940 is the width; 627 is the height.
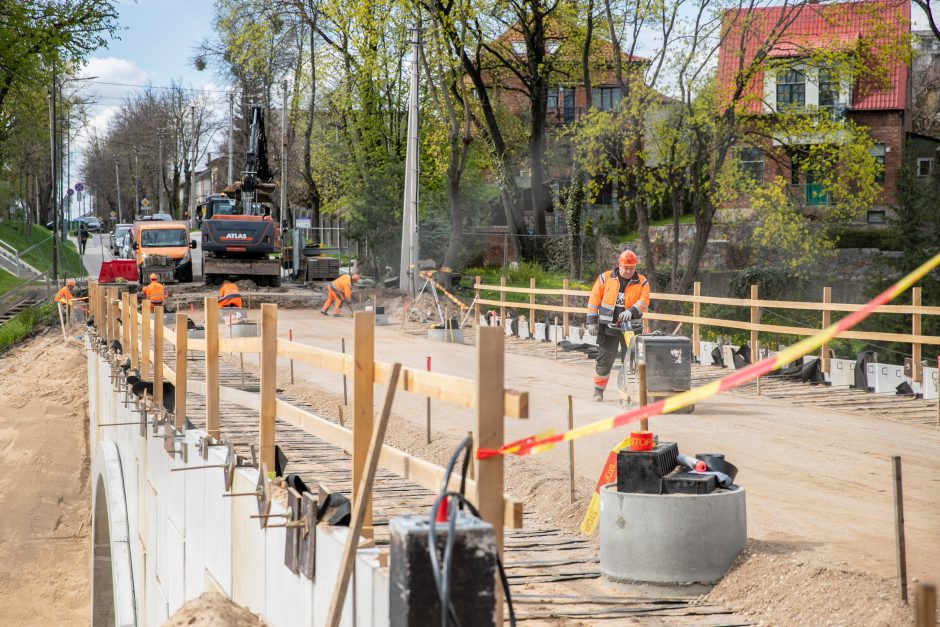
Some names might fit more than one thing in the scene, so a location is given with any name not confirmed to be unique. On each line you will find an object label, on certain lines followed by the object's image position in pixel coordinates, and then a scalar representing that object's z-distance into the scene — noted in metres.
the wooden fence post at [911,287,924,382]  15.77
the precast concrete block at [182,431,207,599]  9.05
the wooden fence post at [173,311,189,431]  10.23
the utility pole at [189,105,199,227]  85.75
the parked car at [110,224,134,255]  64.27
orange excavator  35.94
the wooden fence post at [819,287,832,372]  16.84
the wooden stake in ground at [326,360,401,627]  5.10
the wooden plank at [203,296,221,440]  8.91
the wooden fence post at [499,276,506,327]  25.05
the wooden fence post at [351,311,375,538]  5.66
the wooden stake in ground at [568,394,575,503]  8.34
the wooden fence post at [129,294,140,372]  14.34
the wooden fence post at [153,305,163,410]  11.71
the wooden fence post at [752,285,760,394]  17.86
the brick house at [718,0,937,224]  32.75
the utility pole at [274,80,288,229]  46.51
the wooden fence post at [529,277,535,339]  25.14
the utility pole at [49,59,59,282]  43.28
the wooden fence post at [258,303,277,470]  7.36
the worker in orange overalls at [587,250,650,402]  13.97
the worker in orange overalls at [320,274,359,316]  31.13
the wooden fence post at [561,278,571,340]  23.50
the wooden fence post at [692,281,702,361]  19.45
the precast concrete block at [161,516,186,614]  10.22
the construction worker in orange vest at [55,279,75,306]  33.22
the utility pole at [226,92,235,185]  55.15
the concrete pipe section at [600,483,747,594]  6.52
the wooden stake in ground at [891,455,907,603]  5.64
